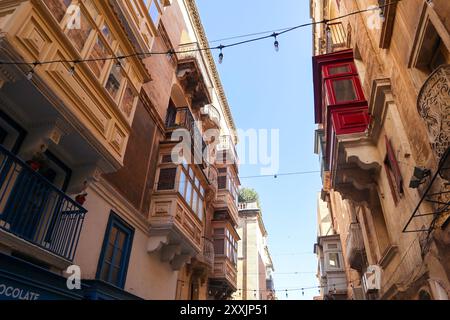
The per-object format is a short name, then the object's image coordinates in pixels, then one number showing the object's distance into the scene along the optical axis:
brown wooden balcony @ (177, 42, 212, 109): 16.58
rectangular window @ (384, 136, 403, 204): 8.05
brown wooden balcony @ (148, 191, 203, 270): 11.35
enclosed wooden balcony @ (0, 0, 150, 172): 5.73
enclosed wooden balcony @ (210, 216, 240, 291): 18.47
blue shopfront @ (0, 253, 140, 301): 5.06
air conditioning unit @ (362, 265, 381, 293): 10.83
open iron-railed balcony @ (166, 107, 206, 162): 14.09
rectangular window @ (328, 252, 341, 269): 23.83
